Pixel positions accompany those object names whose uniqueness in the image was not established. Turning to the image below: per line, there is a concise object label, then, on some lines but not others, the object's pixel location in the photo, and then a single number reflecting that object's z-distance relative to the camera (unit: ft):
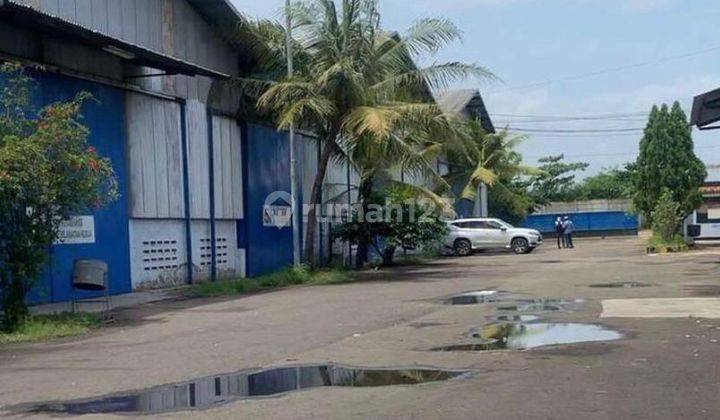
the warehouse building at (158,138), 60.64
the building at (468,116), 159.63
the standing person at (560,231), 143.64
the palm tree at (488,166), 149.07
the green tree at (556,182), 229.66
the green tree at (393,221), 97.19
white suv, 130.82
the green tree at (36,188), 46.19
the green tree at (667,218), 116.16
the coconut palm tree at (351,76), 78.43
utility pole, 79.92
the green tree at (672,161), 119.96
